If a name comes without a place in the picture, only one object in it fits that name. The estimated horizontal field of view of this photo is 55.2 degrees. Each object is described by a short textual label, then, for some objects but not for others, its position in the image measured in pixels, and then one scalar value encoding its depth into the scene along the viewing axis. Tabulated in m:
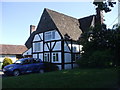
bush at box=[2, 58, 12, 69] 20.03
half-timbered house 16.36
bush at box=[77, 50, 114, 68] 13.15
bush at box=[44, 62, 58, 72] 14.14
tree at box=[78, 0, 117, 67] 13.24
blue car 11.28
